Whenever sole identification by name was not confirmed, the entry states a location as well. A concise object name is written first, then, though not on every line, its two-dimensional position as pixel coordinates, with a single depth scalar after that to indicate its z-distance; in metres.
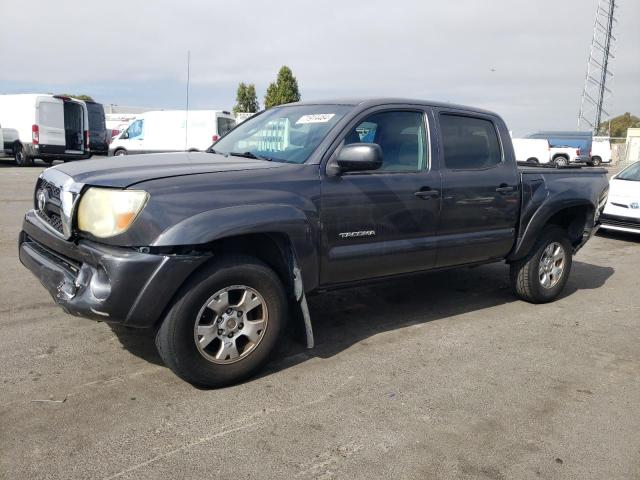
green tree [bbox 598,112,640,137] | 93.62
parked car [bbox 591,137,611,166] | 37.16
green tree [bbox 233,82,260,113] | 45.41
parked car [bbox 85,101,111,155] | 21.73
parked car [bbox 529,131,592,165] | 32.16
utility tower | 61.03
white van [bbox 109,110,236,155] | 19.75
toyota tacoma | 3.08
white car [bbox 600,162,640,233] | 9.39
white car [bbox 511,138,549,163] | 31.14
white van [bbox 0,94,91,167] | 18.52
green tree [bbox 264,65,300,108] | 40.56
